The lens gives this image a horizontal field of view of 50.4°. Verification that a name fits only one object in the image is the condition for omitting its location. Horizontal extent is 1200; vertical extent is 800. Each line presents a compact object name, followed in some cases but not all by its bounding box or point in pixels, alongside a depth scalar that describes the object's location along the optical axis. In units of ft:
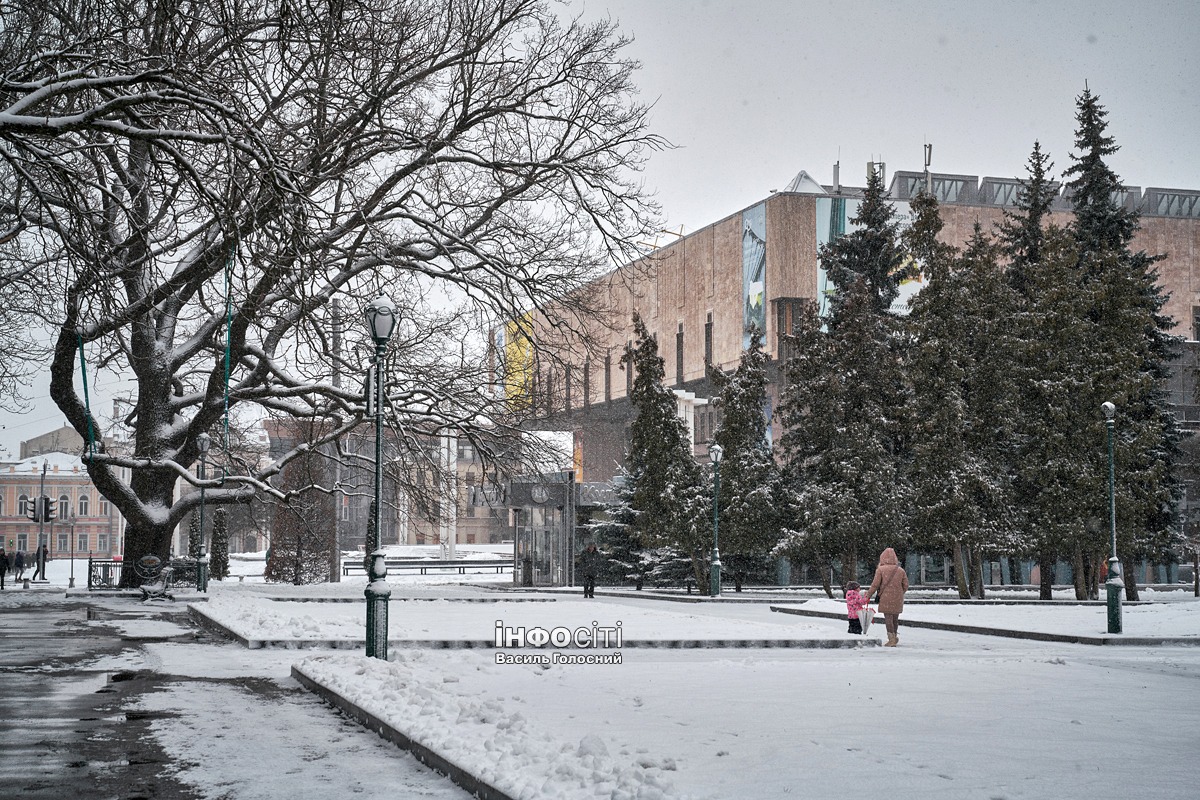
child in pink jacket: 73.92
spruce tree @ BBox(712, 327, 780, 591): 137.39
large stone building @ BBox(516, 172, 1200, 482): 242.17
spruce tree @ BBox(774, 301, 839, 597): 130.52
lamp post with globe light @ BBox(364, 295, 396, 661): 46.73
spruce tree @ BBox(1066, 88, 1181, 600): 123.13
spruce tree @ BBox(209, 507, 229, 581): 182.60
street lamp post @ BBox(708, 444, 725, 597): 124.06
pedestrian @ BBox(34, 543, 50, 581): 187.42
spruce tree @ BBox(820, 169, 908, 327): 170.81
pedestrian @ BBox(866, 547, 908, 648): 67.10
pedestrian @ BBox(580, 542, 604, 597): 124.36
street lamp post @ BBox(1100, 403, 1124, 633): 77.25
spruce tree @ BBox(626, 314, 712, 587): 142.10
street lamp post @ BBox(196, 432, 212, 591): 107.49
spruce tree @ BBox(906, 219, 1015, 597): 125.90
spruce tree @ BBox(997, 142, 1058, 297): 154.10
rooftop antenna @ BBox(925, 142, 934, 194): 266.67
